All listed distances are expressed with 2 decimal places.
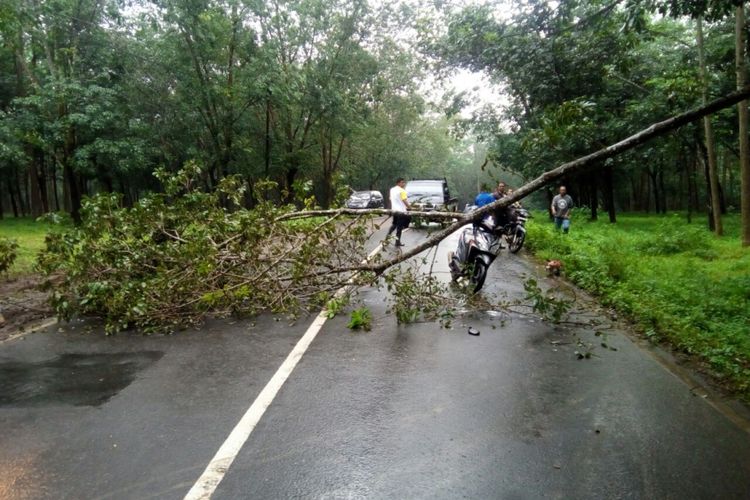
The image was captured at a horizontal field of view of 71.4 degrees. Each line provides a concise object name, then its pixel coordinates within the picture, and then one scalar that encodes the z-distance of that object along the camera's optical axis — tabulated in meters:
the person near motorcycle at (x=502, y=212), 10.68
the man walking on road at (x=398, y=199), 11.94
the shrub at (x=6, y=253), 8.87
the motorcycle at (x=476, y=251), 8.42
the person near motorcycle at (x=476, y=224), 9.02
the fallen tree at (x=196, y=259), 6.97
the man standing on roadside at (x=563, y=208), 16.45
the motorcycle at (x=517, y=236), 13.99
